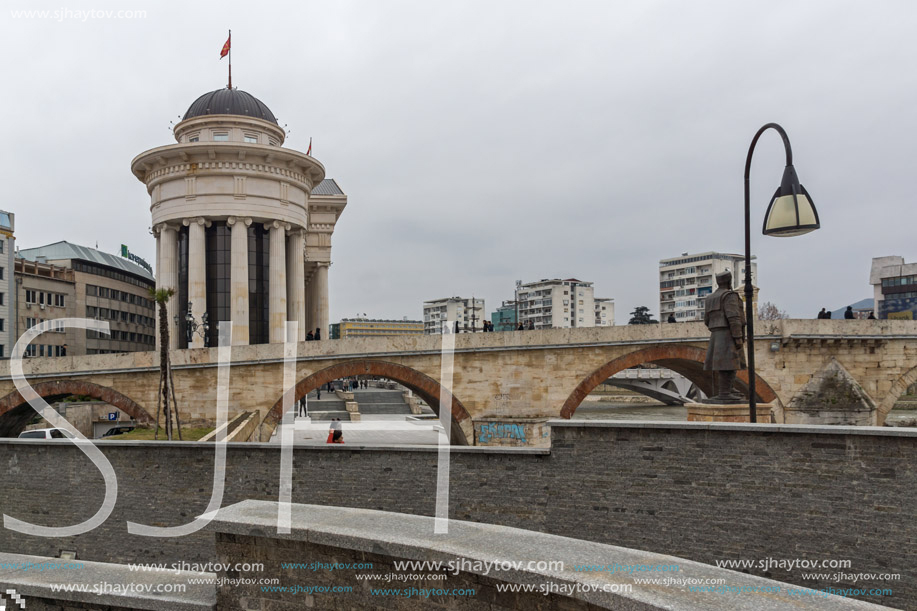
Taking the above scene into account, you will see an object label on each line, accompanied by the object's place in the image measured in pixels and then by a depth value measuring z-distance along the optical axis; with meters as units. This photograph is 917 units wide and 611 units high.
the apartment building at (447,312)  153.12
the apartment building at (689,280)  106.24
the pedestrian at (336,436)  16.22
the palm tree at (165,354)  18.39
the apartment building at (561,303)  131.00
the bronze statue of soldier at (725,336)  11.14
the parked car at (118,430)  30.07
